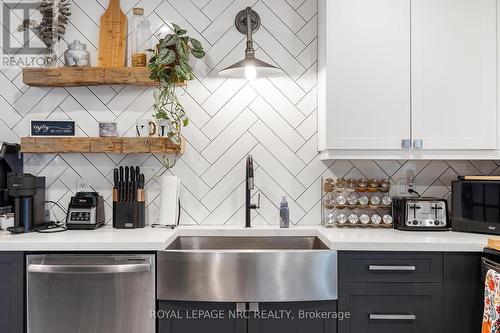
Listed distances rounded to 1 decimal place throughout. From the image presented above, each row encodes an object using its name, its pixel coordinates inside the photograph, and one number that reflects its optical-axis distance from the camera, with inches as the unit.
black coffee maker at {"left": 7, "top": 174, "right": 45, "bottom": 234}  88.2
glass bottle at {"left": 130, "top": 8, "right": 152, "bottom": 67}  99.6
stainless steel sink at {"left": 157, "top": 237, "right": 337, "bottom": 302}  75.8
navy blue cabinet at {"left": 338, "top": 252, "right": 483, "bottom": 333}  76.5
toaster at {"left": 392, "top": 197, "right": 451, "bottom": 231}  94.0
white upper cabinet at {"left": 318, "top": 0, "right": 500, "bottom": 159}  89.0
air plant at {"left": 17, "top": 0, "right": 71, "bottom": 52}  101.3
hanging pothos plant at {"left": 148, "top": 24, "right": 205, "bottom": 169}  93.0
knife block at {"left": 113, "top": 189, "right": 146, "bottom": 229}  96.4
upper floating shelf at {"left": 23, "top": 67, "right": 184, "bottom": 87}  96.7
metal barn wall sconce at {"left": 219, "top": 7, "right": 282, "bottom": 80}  87.6
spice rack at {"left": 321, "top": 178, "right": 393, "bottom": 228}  99.1
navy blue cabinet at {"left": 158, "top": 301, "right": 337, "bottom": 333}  76.4
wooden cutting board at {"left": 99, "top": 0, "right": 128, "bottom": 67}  101.3
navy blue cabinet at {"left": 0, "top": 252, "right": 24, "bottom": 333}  76.4
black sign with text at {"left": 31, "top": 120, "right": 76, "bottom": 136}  102.0
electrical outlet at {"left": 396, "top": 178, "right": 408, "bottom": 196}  103.2
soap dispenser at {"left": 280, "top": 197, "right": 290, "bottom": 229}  99.3
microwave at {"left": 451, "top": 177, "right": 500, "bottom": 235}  89.2
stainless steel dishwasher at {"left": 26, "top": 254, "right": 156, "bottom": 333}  75.6
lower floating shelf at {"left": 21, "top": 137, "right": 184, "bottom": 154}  96.1
